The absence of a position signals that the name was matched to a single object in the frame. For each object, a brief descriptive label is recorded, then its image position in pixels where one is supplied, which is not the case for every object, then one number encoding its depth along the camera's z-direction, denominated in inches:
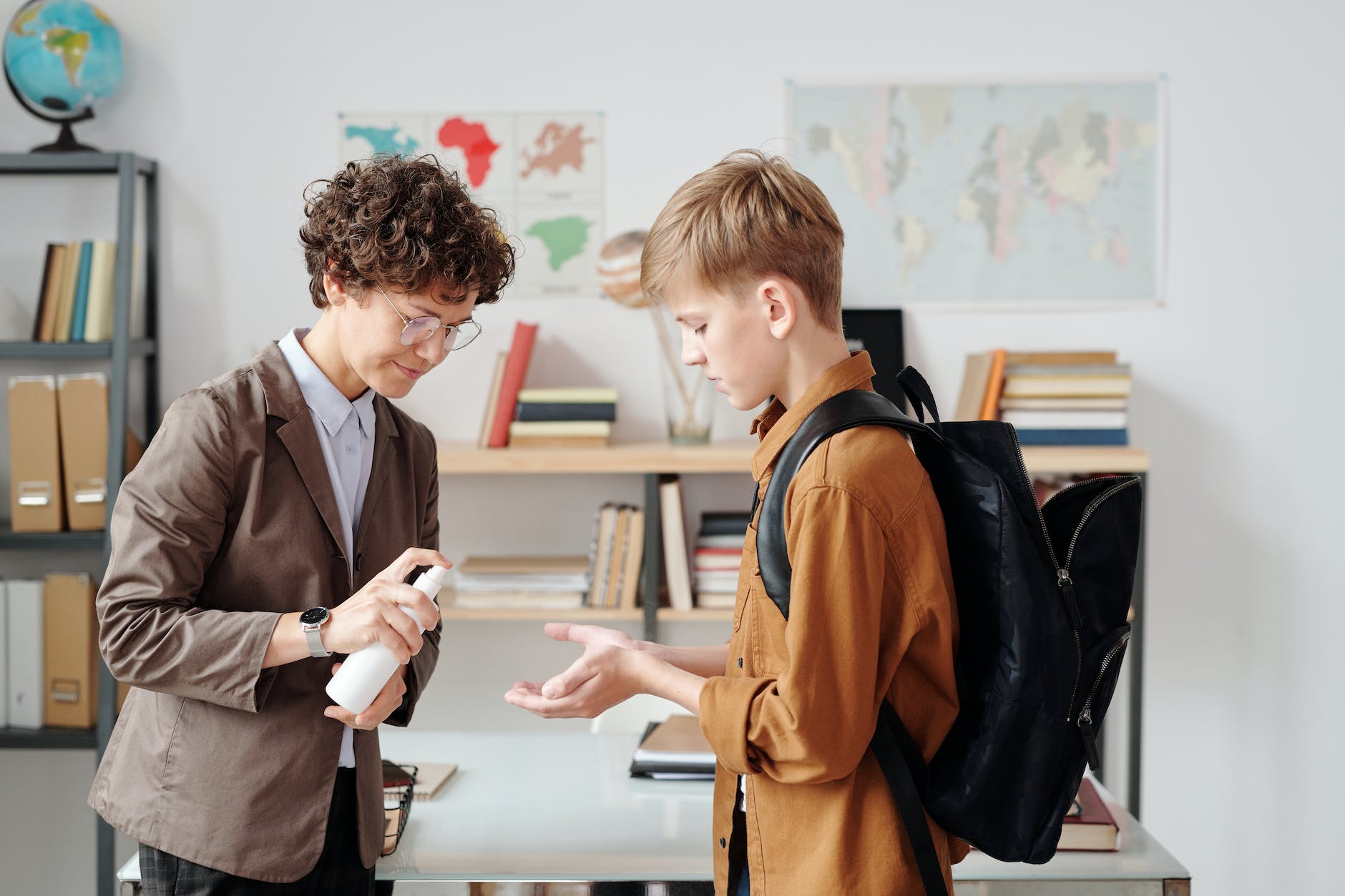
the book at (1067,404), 100.3
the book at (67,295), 102.0
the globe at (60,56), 100.4
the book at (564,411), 102.0
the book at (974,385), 101.5
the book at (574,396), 101.9
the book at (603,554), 101.8
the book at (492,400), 102.4
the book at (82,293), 101.7
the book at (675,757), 76.8
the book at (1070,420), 100.3
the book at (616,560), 101.9
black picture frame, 105.7
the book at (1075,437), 100.3
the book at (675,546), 101.5
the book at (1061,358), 100.6
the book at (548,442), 101.4
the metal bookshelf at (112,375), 99.3
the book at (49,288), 101.9
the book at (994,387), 99.6
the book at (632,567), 101.6
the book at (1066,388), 100.1
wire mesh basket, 63.6
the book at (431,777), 73.7
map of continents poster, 107.0
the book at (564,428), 101.5
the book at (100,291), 101.7
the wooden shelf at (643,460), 98.3
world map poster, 106.7
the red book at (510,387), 101.4
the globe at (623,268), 102.2
